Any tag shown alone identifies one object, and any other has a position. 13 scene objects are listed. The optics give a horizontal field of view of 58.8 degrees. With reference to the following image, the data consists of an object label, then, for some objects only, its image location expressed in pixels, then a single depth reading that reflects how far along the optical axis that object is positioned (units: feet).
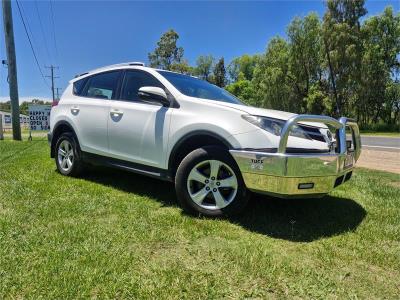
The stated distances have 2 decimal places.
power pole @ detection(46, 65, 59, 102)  228.76
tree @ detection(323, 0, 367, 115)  109.29
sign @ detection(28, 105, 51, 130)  65.31
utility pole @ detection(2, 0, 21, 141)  53.36
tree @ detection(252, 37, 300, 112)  123.24
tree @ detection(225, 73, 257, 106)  231.71
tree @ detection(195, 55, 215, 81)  241.96
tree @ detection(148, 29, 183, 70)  171.73
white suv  10.88
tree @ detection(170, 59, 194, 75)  165.11
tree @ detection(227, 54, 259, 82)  272.10
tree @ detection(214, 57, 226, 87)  243.73
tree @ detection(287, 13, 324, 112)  118.11
